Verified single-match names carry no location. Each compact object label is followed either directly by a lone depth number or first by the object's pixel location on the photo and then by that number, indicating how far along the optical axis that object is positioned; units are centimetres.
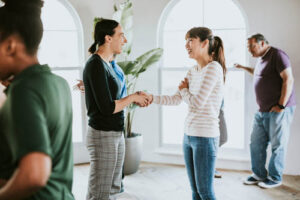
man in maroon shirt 306
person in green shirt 71
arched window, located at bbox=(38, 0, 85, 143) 393
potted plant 339
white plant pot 353
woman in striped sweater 177
